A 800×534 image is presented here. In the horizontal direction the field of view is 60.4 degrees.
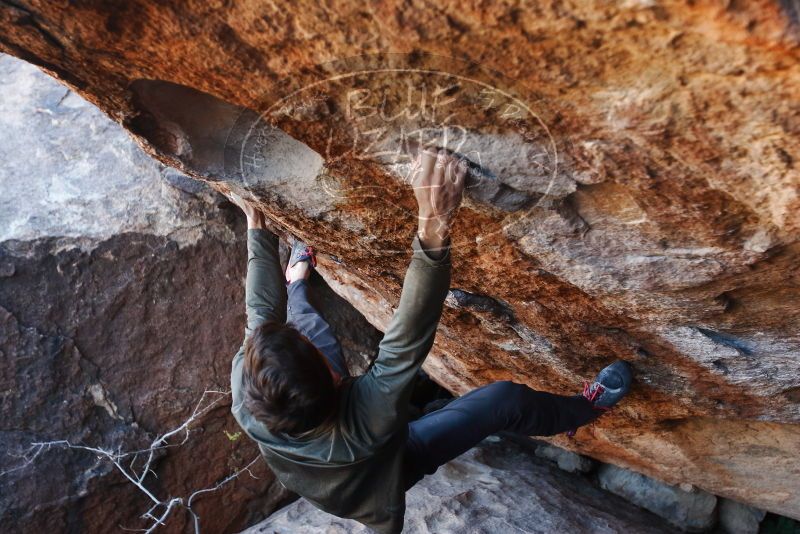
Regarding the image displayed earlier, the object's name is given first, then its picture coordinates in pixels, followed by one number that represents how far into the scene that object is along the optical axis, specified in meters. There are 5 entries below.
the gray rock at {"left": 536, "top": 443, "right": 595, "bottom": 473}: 3.70
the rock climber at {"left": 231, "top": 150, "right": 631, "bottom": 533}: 1.53
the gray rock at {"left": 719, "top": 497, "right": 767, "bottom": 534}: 3.37
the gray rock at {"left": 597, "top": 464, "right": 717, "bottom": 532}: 3.36
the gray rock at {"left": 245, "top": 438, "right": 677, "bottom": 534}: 2.75
